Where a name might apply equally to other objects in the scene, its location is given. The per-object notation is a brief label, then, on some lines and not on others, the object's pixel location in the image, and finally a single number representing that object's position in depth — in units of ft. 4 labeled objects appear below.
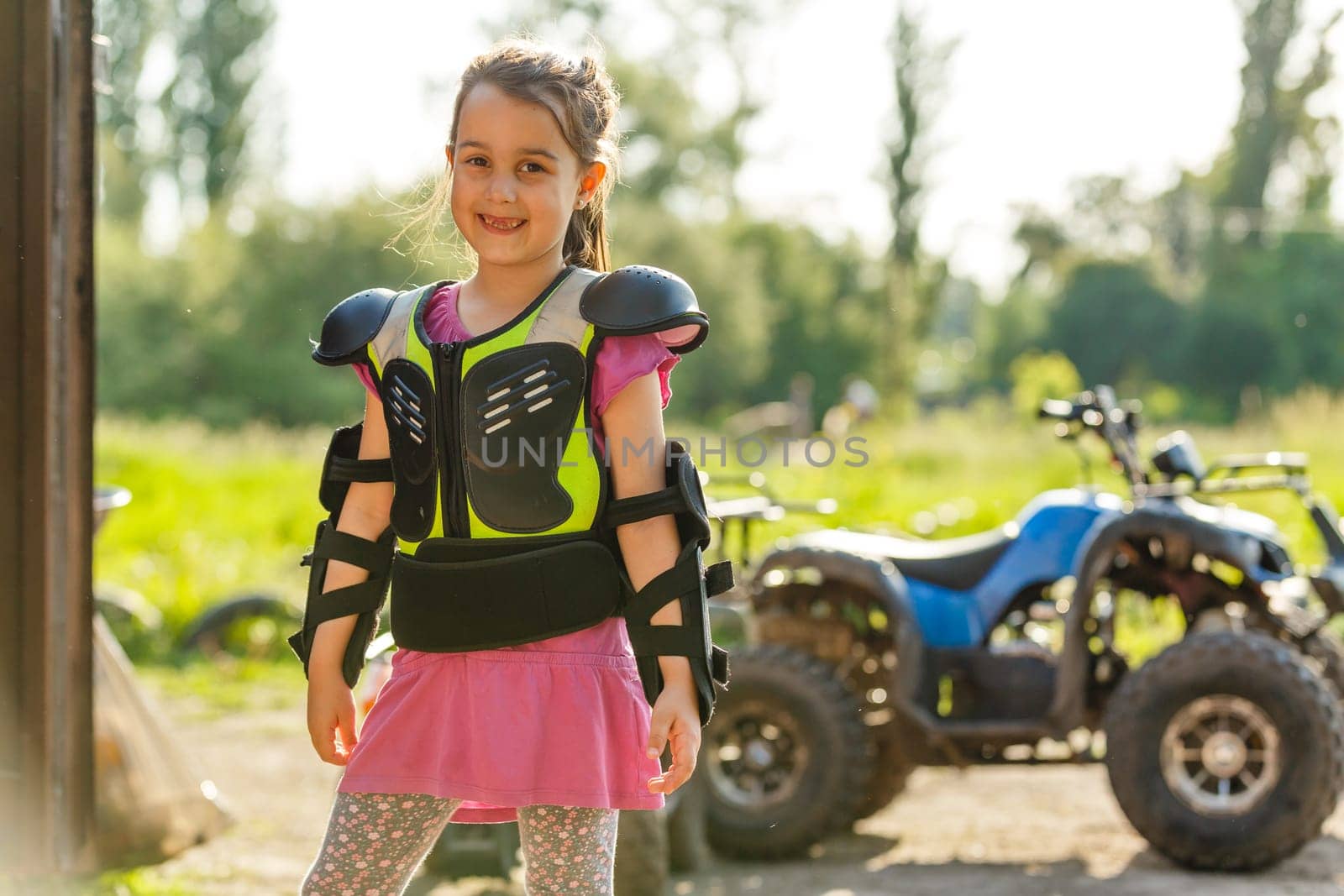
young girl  6.38
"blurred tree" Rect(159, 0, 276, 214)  93.66
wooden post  10.50
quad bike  13.29
